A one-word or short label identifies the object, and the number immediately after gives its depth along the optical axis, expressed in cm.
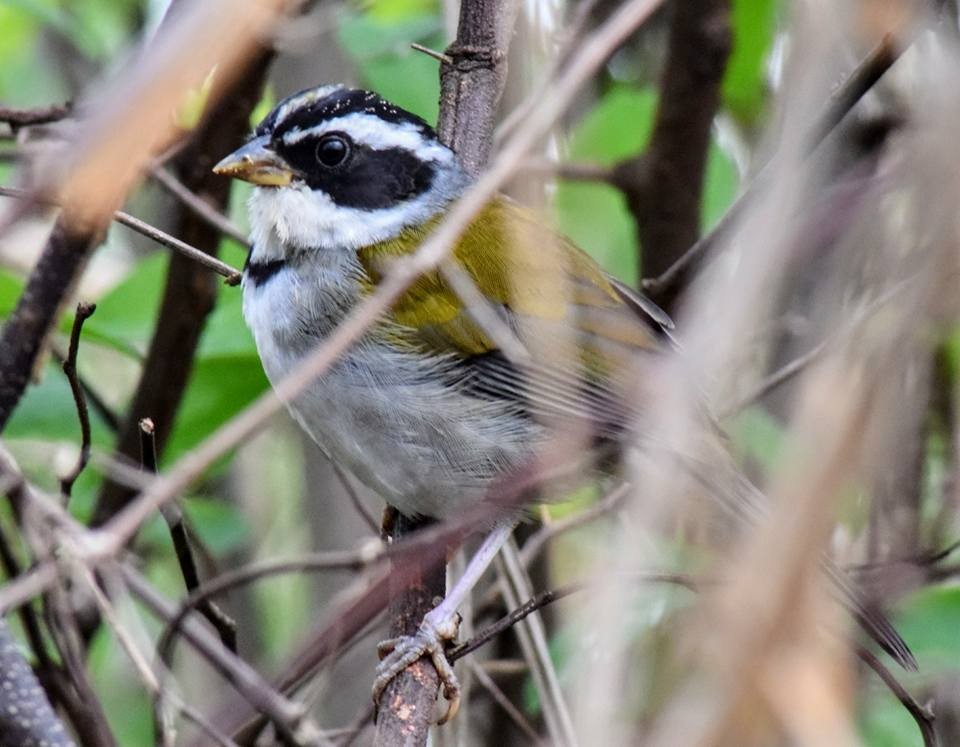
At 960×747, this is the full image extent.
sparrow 699
